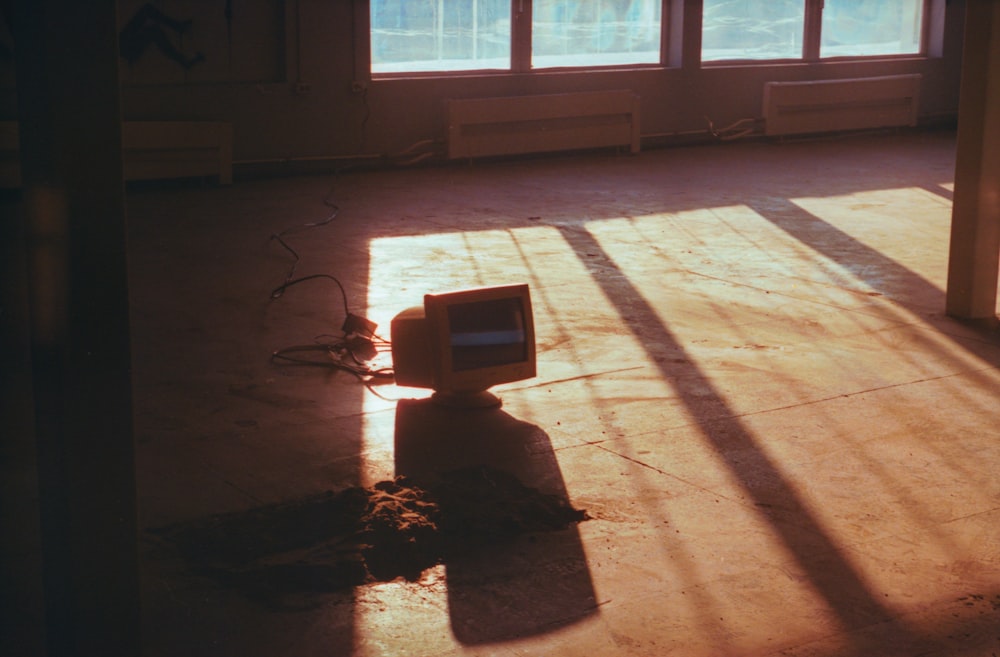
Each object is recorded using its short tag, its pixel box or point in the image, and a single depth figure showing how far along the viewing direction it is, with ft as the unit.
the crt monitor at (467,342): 14.93
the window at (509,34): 37.17
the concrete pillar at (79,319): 7.49
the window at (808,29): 42.91
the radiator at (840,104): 43.34
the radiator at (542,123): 37.68
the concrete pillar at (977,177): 19.51
